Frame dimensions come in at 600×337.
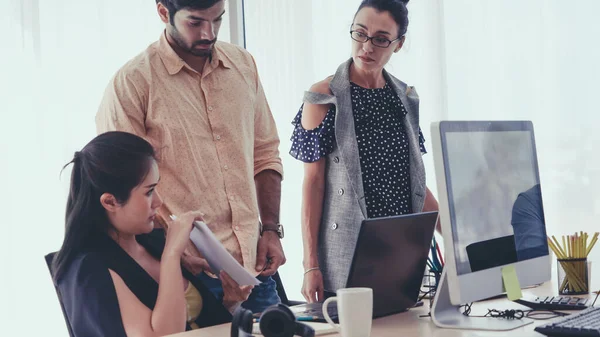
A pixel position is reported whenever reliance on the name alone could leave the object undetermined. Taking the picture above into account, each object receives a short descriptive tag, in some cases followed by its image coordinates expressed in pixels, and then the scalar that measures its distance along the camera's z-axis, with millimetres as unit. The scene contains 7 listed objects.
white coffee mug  1462
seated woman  1764
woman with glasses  2359
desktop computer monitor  1517
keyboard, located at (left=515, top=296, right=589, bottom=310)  1794
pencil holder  2025
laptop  1711
